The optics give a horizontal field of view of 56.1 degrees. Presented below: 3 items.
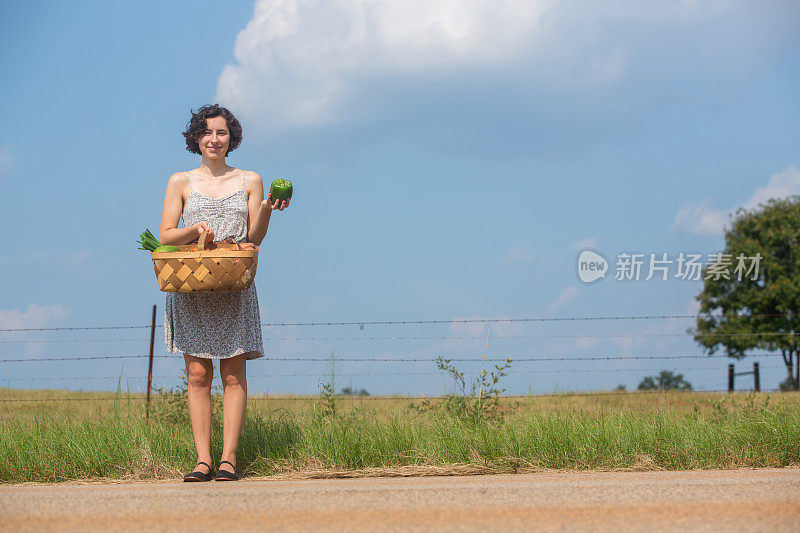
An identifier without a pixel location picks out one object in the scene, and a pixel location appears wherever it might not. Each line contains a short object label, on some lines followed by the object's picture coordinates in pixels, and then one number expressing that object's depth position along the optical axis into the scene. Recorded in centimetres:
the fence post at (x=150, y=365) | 1016
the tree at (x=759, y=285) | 2967
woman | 473
